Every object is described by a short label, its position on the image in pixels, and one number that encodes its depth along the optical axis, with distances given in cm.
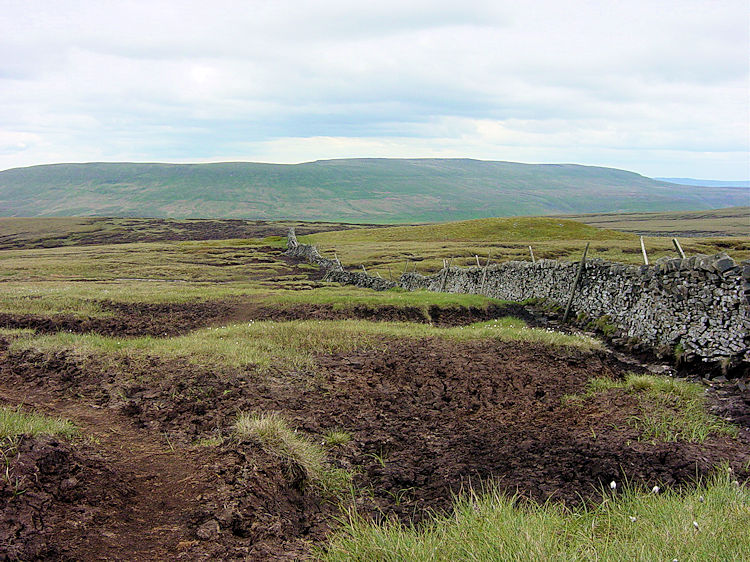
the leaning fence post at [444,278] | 2751
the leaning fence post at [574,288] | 1875
